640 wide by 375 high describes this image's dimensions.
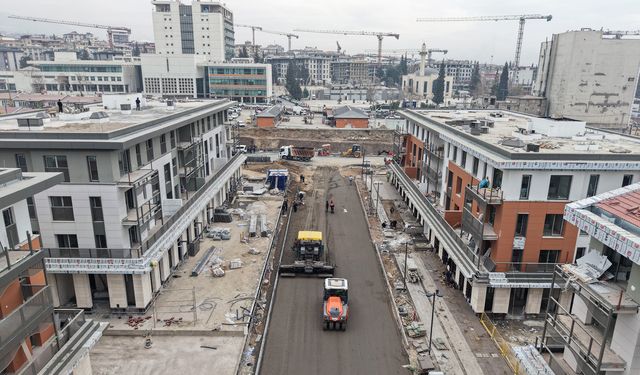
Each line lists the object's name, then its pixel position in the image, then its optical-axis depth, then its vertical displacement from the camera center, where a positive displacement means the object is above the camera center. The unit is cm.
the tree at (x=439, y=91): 15273 -295
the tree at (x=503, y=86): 17485 -99
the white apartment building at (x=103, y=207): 2644 -864
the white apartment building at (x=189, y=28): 16662 +2007
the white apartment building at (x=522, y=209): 2761 -843
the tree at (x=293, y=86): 18225 -248
